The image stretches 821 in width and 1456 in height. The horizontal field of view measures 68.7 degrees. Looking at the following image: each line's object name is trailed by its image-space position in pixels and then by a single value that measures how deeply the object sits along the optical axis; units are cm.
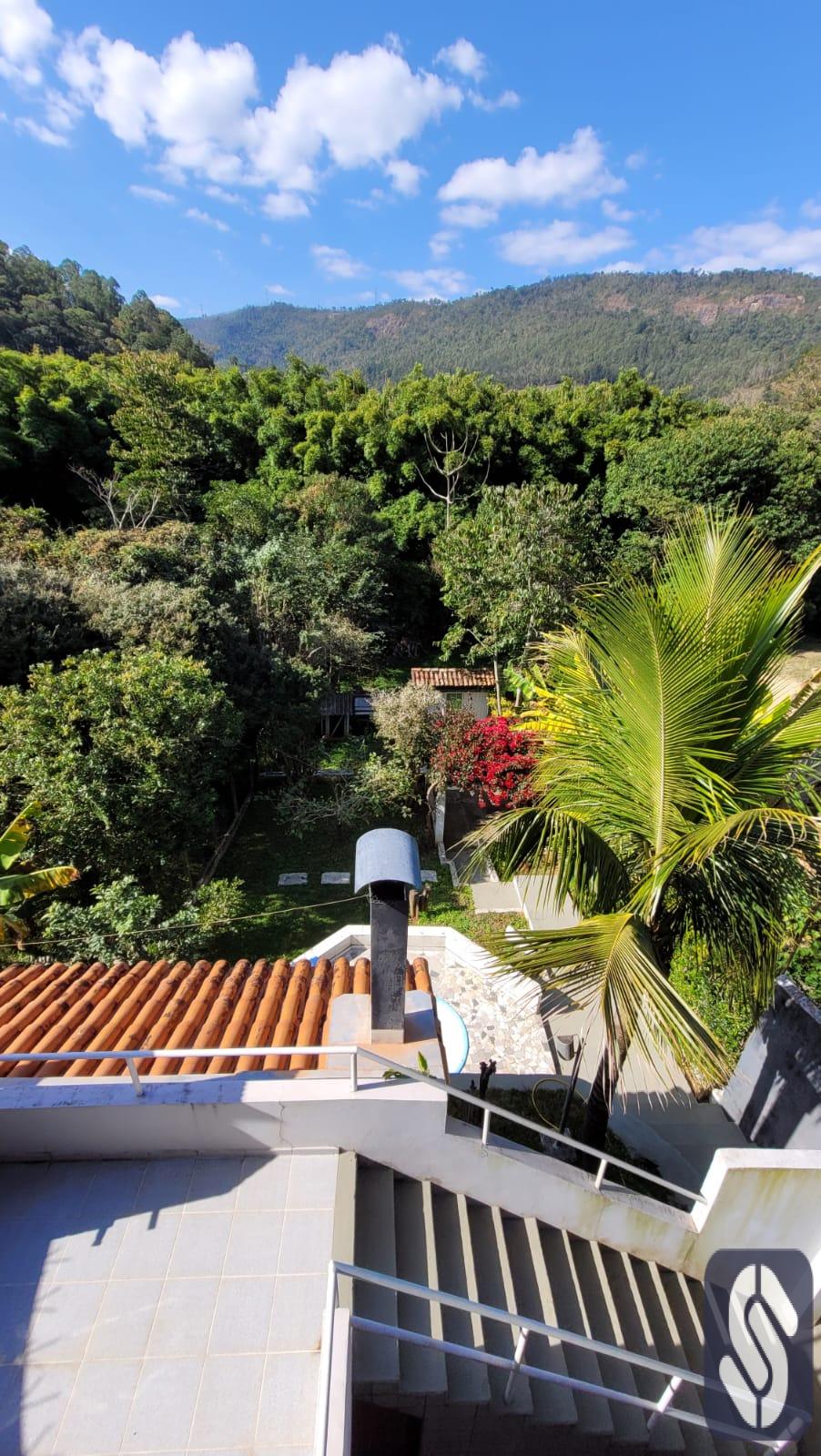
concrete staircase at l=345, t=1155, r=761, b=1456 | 368
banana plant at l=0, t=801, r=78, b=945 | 694
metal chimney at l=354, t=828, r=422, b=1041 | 406
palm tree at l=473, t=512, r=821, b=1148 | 337
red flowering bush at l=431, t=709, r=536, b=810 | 1201
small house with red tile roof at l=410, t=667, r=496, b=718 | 2020
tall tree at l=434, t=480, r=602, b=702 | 1709
